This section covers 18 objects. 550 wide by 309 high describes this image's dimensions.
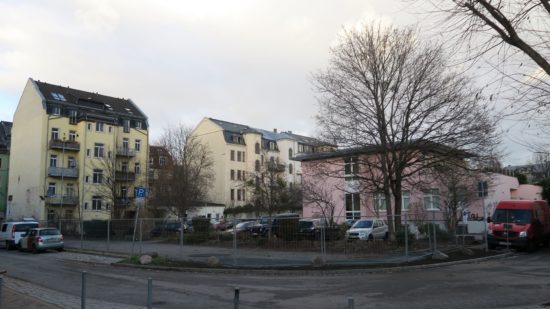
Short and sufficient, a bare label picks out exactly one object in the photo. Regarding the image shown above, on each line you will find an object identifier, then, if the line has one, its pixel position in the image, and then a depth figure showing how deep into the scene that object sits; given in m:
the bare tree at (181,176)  50.38
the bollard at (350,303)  4.69
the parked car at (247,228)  23.69
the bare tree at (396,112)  23.78
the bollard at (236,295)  5.80
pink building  26.94
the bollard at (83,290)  8.51
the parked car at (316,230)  19.78
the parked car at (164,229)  24.80
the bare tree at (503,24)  9.38
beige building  81.81
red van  24.69
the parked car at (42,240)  29.96
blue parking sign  23.52
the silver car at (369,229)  24.50
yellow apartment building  61.12
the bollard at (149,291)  7.17
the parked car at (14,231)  33.53
